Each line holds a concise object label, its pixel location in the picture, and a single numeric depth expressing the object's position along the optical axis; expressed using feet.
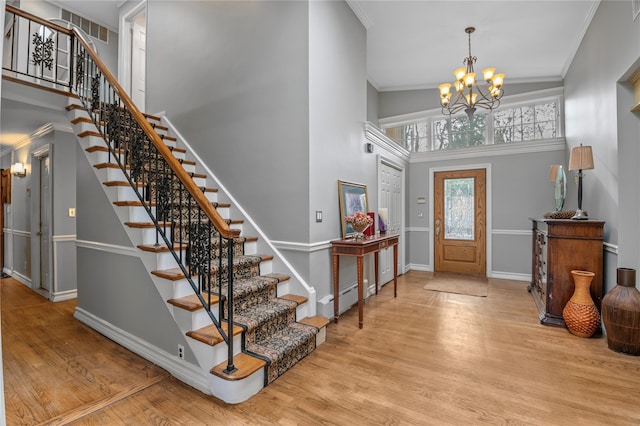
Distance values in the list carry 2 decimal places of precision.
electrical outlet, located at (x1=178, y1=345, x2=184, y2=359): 7.77
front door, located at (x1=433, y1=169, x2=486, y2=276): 19.08
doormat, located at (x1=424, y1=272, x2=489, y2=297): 15.46
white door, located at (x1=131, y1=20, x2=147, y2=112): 17.87
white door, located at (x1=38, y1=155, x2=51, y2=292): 15.07
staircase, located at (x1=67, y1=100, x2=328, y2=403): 7.15
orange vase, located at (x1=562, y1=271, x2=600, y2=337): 9.97
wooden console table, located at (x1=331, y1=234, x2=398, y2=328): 10.59
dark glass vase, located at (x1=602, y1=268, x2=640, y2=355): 8.78
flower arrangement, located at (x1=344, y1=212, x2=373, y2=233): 11.32
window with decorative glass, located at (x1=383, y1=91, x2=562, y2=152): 17.76
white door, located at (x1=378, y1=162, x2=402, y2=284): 16.20
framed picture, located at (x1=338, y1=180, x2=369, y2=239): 12.03
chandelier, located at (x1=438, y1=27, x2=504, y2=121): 12.55
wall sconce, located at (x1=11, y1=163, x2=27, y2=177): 17.51
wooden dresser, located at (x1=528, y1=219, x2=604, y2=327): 10.49
